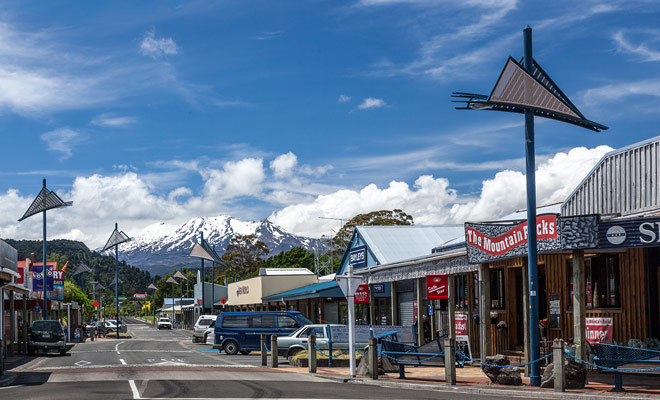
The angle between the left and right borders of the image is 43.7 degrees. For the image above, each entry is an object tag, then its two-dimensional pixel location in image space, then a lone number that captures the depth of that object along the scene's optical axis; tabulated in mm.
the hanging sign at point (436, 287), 28219
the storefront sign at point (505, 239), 19812
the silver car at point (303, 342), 30500
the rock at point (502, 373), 19328
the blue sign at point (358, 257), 45719
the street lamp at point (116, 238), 74250
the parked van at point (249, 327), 36562
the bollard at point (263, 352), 29623
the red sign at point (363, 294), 38719
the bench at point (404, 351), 22109
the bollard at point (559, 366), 17405
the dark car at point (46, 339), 37906
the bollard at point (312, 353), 25391
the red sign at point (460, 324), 27516
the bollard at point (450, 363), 19656
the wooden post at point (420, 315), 30125
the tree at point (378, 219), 88750
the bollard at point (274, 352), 28219
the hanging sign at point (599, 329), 20750
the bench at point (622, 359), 17109
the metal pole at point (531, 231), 18922
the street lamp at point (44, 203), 45594
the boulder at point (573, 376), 18109
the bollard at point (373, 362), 22098
